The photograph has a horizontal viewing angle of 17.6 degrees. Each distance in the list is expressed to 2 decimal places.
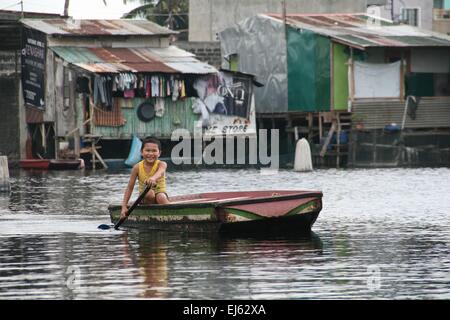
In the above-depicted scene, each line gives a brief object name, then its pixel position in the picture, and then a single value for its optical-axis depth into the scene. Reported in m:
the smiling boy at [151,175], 21.58
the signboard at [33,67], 50.62
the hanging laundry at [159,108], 50.59
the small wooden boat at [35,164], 48.59
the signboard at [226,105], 51.47
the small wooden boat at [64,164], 48.06
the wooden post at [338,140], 50.23
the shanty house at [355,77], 50.03
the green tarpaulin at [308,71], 51.66
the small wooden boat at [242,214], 21.27
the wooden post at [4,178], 34.62
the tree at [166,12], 72.38
